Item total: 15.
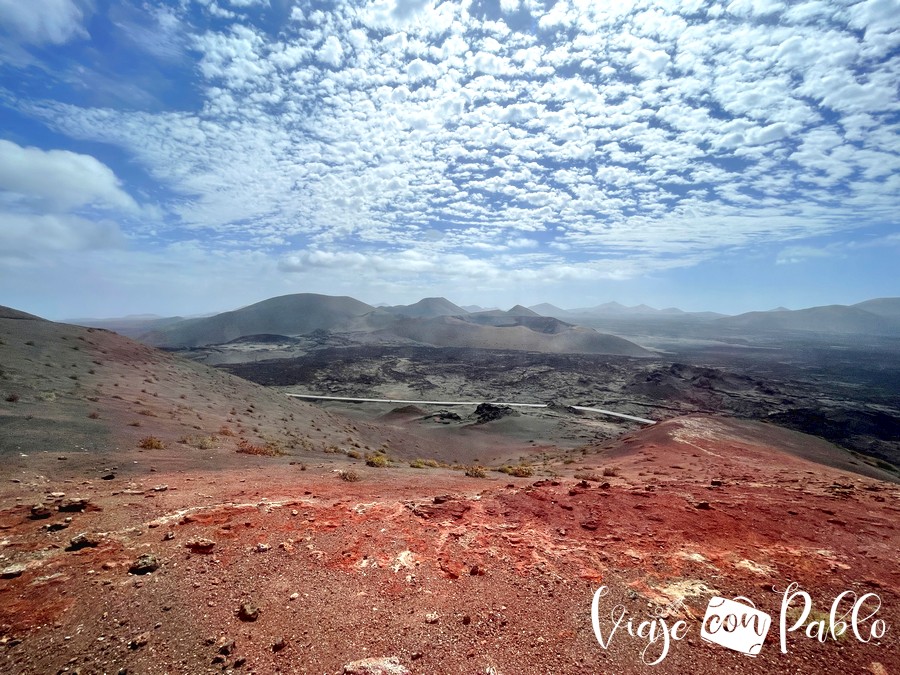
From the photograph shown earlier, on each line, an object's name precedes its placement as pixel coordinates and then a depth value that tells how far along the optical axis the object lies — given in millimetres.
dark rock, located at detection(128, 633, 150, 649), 3926
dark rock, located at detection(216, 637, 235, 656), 3969
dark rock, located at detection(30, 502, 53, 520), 6224
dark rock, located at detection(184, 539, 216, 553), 5715
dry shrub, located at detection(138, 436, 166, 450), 12500
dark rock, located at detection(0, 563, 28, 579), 4750
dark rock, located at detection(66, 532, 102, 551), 5453
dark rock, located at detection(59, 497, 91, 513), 6570
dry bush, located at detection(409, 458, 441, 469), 16172
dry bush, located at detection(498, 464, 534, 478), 14587
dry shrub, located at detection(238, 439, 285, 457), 14188
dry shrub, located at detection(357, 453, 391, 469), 14781
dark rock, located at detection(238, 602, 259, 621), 4445
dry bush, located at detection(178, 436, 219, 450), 13711
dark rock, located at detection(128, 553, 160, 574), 5043
